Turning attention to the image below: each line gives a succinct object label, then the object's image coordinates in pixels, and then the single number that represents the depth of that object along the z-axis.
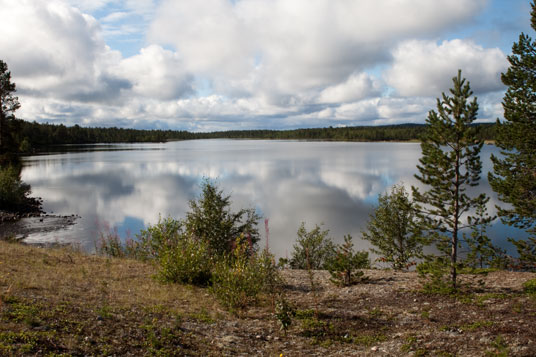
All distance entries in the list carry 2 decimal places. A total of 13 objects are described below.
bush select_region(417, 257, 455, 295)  11.02
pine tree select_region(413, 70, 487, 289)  10.92
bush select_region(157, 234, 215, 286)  13.48
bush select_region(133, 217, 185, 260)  15.08
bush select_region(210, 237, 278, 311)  11.02
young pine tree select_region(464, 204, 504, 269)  10.51
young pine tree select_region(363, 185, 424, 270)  24.09
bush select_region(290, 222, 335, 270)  24.55
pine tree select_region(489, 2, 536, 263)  15.49
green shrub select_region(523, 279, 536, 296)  10.51
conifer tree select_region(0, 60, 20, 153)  43.78
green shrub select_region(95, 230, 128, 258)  20.80
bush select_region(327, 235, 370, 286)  13.14
